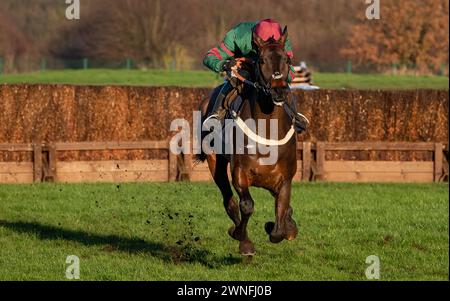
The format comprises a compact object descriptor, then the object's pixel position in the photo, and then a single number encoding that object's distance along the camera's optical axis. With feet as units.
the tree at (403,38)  247.91
